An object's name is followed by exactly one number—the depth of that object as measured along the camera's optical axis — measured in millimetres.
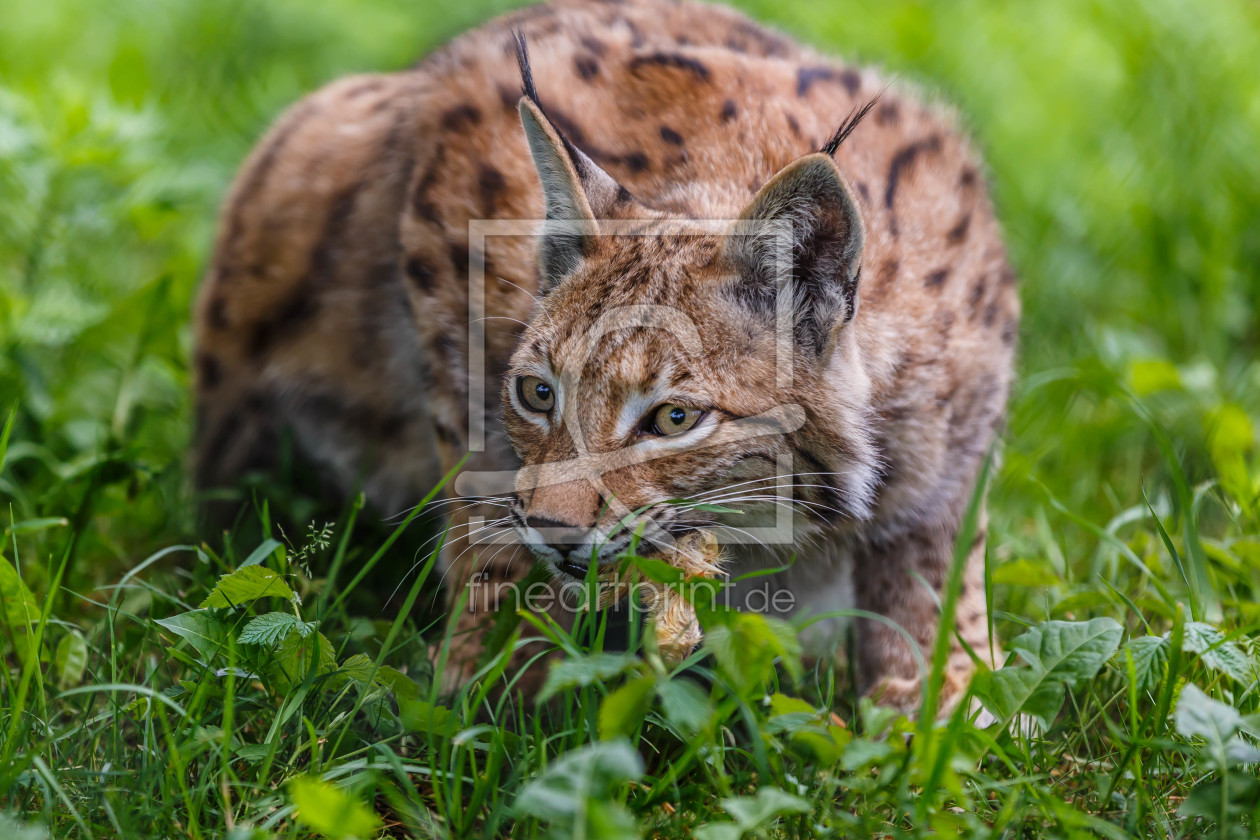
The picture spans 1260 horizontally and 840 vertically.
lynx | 5078
